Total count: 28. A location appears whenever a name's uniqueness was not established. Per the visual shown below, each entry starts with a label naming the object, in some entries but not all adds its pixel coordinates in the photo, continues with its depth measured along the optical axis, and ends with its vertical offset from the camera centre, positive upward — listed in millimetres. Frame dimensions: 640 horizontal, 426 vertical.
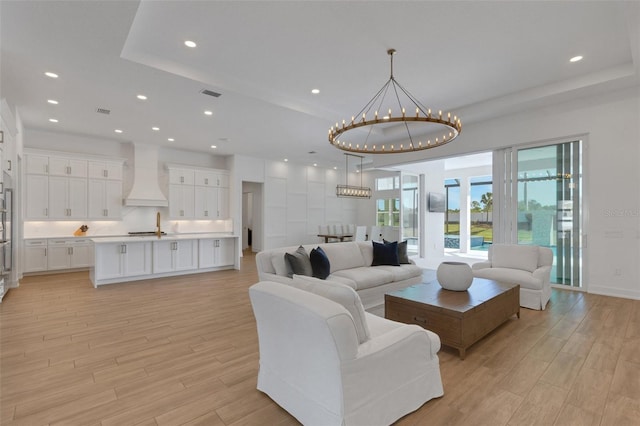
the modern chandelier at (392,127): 3838 +1873
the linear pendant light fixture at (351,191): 10178 +720
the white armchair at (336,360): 1685 -906
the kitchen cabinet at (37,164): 6695 +1061
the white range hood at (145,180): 7965 +846
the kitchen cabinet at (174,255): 6473 -941
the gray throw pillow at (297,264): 4027 -687
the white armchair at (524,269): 4219 -871
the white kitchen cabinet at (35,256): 6570 -939
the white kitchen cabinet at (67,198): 6980 +333
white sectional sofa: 4137 -860
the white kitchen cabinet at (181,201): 8633 +315
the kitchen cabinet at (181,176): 8594 +1020
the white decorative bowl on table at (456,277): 3504 -732
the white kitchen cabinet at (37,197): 6707 +328
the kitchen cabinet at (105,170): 7455 +1049
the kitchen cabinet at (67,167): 6980 +1050
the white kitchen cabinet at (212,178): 9102 +1036
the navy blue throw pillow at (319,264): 4195 -706
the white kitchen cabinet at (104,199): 7465 +324
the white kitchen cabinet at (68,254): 6848 -947
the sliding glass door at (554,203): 5410 +179
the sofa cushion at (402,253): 5207 -691
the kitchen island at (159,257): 5816 -944
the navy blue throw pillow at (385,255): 5078 -701
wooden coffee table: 2830 -975
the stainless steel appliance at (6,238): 4457 -392
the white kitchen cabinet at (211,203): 9117 +293
